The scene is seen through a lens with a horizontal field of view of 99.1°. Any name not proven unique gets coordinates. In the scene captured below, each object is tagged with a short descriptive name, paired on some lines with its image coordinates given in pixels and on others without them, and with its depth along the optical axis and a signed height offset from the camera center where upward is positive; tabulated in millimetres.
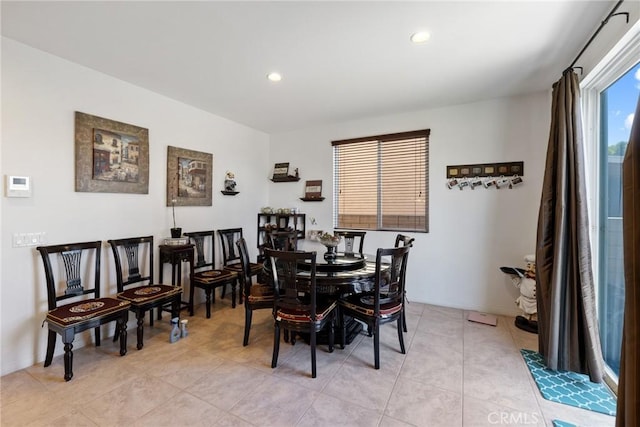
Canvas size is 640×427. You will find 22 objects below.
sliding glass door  2076 +62
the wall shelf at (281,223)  4805 -192
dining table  2378 -564
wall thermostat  2260 +196
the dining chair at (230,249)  4077 -584
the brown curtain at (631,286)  978 -262
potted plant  3580 +223
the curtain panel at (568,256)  2121 -335
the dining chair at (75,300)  2174 -846
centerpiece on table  2980 -323
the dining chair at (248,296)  2680 -850
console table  3262 -559
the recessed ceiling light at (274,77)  2851 +1442
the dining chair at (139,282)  2656 -801
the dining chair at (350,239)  3385 -339
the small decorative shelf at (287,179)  4863 +607
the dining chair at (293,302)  2227 -771
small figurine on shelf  4316 +467
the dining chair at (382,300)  2330 -833
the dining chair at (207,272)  3383 -830
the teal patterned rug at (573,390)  1904 -1312
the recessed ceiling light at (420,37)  2164 +1431
